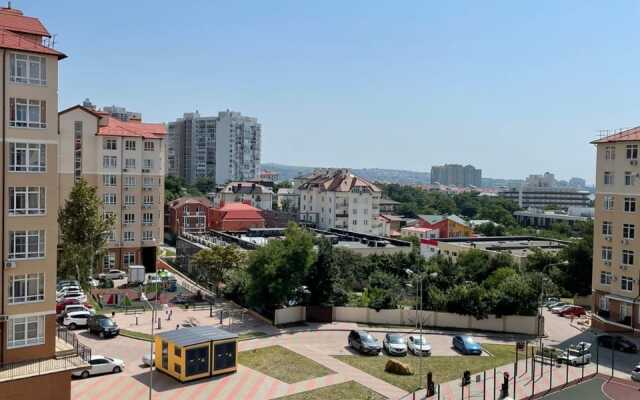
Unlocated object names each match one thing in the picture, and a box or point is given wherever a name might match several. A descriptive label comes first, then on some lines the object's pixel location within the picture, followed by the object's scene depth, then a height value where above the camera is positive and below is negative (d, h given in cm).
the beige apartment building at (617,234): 3756 -293
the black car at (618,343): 3402 -881
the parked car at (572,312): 4549 -937
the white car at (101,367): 2623 -824
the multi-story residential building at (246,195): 10106 -223
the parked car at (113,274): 5013 -795
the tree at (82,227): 4097 -331
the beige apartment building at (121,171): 5059 +67
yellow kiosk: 2653 -769
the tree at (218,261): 4491 -595
